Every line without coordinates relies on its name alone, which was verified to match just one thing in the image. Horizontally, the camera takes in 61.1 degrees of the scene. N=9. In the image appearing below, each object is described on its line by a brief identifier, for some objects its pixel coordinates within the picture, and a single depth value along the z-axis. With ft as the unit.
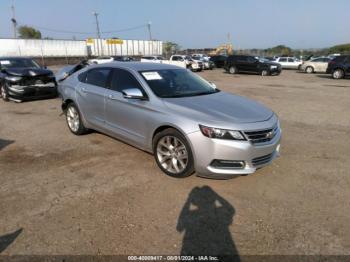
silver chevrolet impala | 12.32
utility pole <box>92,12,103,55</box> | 188.55
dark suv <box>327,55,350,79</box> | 68.90
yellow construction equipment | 190.15
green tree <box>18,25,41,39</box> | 284.16
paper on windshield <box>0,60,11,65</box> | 36.32
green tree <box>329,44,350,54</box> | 196.97
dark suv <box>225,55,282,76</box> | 82.88
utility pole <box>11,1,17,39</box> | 152.72
